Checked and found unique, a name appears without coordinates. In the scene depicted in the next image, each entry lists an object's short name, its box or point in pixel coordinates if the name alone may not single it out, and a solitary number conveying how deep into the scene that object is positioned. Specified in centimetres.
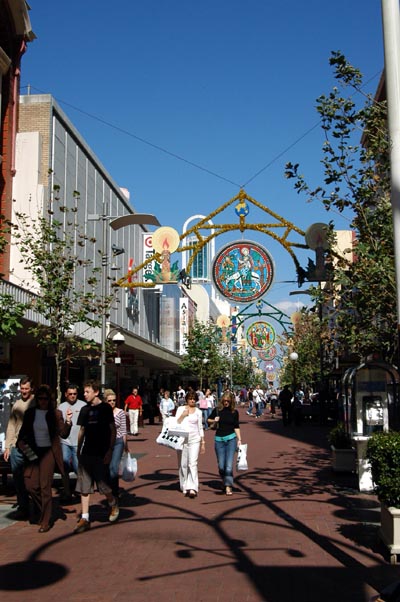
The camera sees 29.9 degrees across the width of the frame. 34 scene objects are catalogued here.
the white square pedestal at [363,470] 1204
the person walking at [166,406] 2733
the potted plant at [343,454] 1443
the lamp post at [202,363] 5275
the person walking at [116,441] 1045
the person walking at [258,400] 4631
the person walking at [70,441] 1160
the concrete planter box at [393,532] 747
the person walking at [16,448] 1034
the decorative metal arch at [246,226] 2398
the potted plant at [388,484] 750
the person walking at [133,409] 2642
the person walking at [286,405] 3400
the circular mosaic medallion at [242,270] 2441
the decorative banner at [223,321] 8062
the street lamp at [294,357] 4344
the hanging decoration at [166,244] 2691
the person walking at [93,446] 935
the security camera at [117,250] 2388
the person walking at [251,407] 5162
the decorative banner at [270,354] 7357
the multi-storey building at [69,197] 2550
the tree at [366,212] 1079
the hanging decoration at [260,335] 4877
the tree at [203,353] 5356
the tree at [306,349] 5092
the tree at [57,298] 1586
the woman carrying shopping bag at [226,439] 1241
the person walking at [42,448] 950
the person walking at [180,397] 4048
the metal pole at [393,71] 824
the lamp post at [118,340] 2530
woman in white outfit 1212
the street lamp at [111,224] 2180
